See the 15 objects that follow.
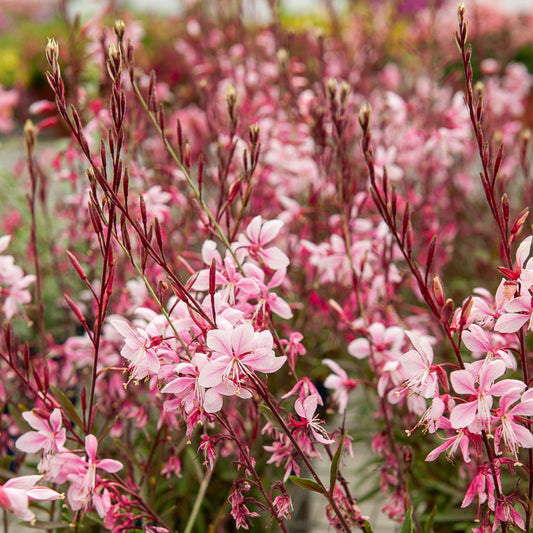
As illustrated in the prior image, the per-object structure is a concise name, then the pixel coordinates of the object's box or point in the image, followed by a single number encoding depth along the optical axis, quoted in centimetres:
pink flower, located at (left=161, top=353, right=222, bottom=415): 79
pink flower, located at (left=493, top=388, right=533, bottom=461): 78
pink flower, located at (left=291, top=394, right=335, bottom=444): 81
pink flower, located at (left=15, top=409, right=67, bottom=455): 83
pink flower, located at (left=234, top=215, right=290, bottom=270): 85
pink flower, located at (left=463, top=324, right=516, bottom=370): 79
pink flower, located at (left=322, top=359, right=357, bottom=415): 90
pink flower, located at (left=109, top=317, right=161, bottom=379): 80
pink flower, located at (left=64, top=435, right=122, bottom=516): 82
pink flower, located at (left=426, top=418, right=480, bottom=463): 79
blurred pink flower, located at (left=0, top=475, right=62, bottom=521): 76
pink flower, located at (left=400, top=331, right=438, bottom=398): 80
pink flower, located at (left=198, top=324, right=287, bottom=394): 78
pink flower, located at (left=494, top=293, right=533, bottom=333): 79
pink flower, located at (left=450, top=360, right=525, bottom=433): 78
